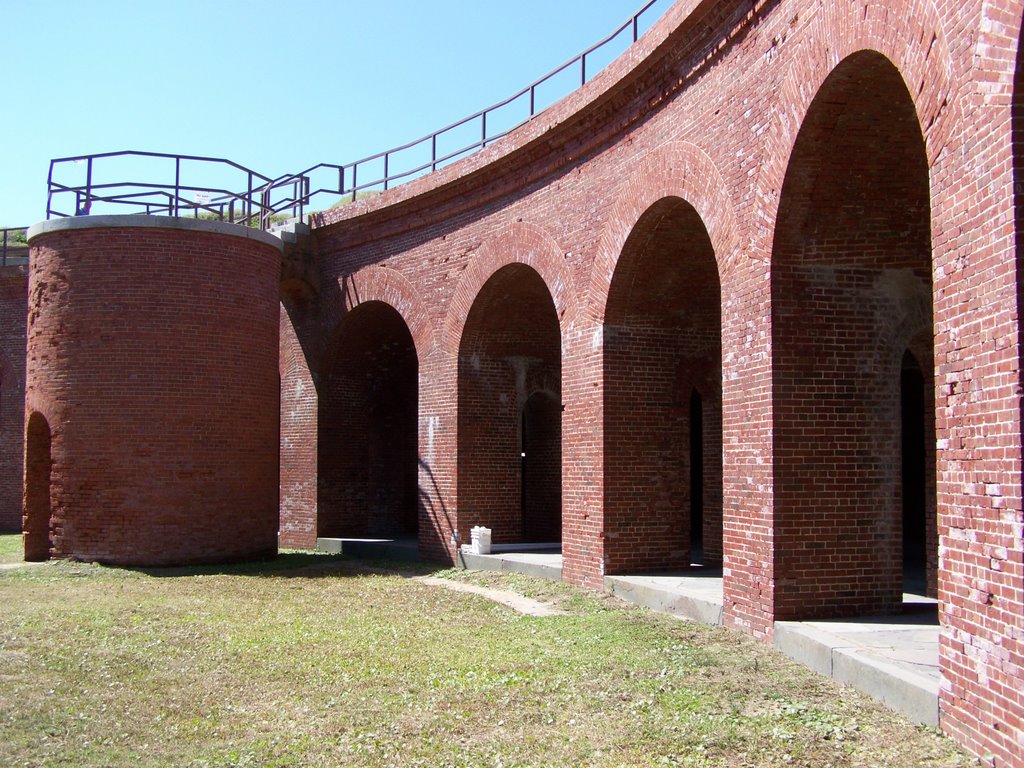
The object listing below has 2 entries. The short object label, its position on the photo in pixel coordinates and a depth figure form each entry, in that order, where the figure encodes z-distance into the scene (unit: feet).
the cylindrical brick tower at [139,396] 48.88
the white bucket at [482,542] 48.37
